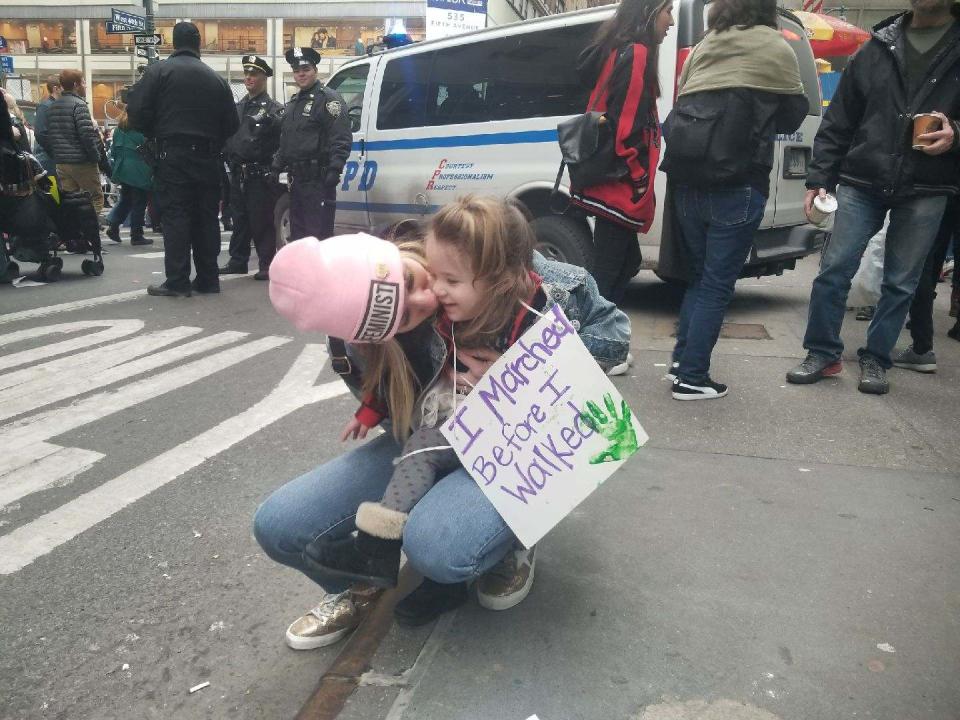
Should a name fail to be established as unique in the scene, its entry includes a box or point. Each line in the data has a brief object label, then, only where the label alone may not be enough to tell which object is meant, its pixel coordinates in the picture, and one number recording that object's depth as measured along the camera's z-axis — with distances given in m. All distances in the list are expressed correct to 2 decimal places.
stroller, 6.65
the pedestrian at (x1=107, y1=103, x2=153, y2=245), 9.65
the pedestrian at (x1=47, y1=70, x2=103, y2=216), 8.49
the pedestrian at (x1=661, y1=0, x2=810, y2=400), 3.36
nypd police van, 5.12
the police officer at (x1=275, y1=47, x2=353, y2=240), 6.38
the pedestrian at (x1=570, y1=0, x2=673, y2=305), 3.59
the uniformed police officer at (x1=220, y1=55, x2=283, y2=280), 7.18
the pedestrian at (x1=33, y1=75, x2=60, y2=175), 8.57
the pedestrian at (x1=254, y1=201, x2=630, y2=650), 1.51
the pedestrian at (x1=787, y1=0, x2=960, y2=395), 3.53
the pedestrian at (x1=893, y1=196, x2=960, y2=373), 4.21
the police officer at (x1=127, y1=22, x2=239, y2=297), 6.02
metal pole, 15.20
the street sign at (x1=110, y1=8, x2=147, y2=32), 14.85
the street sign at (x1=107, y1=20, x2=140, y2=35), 15.03
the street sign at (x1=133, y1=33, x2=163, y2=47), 15.26
